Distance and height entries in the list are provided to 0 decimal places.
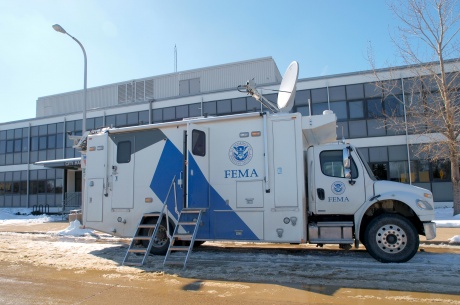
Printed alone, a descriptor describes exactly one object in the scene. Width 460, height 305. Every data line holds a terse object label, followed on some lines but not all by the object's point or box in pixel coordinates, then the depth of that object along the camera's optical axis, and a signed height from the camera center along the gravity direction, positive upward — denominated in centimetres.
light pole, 1631 +702
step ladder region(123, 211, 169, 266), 802 -107
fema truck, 796 -6
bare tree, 1543 +332
